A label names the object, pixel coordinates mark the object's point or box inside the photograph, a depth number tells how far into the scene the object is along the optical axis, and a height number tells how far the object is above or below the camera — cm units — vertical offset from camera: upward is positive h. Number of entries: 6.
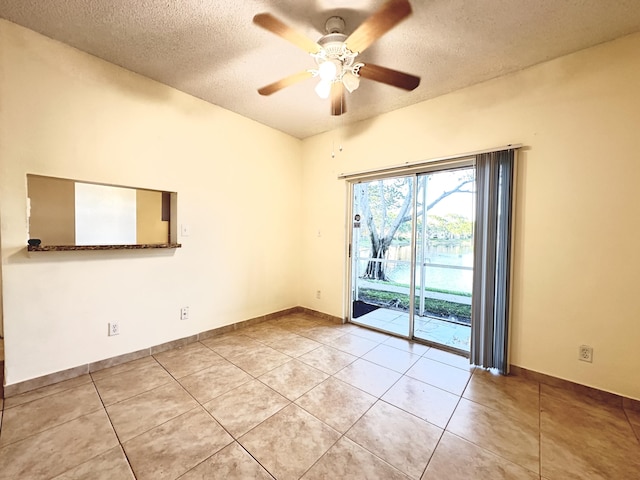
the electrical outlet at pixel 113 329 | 237 -87
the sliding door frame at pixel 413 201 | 277 +50
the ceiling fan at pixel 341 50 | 139 +117
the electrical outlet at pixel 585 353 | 204 -91
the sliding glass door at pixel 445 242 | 287 -6
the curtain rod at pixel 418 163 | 234 +81
